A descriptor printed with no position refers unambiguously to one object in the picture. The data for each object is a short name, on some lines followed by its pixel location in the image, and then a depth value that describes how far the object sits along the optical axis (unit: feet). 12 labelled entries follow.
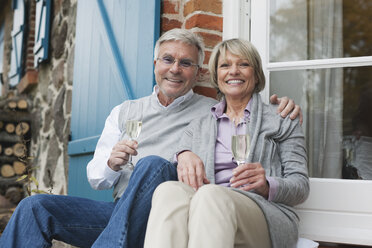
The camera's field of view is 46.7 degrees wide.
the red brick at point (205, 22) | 7.77
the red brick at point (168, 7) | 8.18
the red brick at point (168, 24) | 8.14
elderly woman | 4.21
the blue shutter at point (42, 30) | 15.49
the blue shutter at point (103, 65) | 8.31
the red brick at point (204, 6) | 7.80
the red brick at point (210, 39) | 7.82
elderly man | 4.96
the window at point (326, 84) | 6.70
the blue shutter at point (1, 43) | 25.32
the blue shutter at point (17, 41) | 18.69
